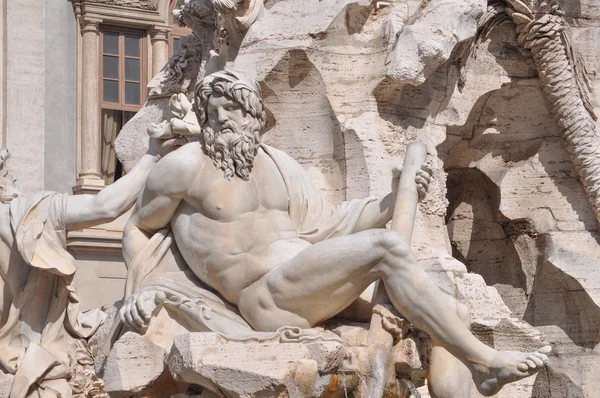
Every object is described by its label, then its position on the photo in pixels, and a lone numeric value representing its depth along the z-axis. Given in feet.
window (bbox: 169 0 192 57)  82.85
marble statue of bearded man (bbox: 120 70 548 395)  33.16
